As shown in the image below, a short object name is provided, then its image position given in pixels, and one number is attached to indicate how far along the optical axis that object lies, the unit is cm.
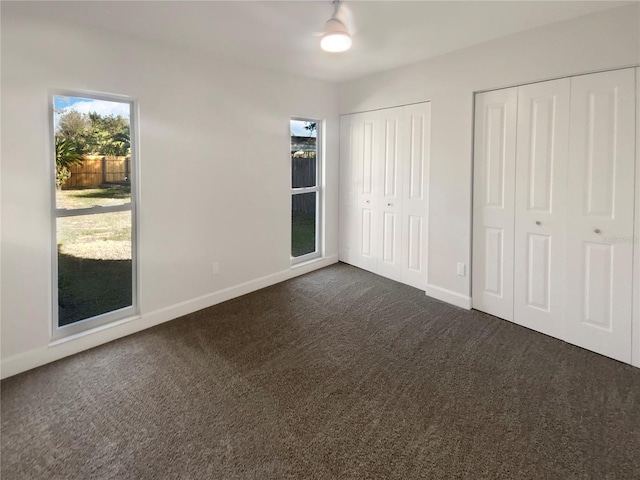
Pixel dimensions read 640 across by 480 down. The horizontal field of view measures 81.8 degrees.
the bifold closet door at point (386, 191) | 425
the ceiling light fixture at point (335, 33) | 248
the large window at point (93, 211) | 285
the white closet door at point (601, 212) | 264
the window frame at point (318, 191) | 494
